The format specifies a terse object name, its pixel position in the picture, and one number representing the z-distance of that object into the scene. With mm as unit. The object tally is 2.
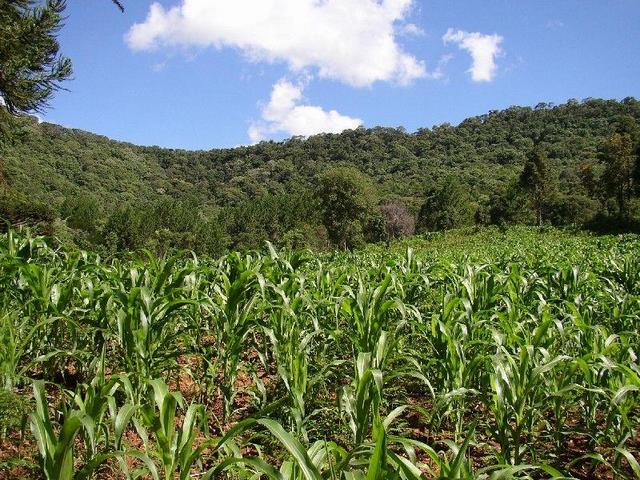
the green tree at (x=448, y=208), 54250
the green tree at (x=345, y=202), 42281
